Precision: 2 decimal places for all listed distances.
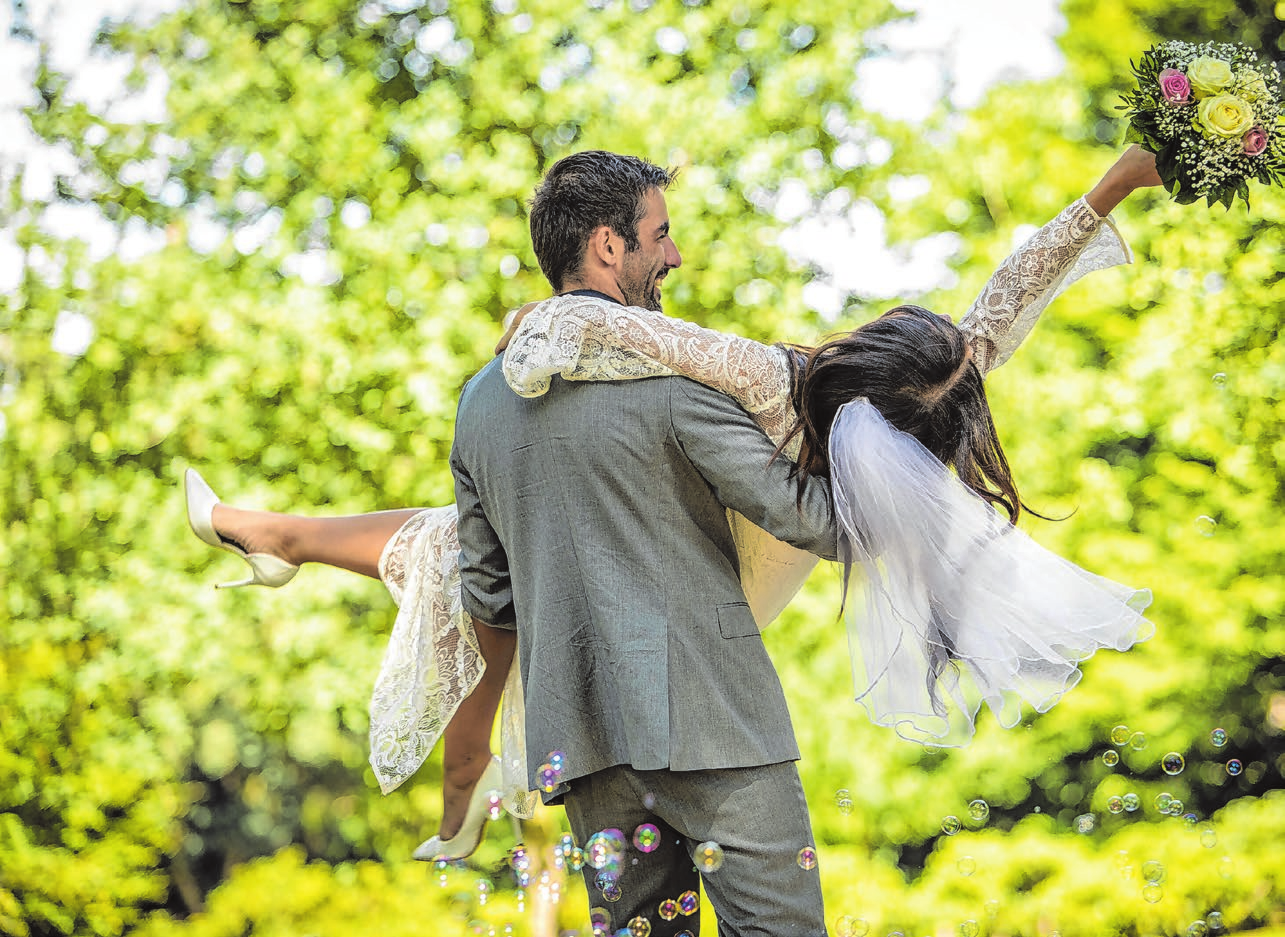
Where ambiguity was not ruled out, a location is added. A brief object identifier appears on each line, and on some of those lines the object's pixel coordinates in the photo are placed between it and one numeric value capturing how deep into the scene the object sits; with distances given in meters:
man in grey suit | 4.40
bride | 4.45
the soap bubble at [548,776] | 4.46
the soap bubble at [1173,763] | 5.10
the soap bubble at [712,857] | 4.40
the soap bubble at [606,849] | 4.50
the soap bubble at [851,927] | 4.87
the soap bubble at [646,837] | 4.50
